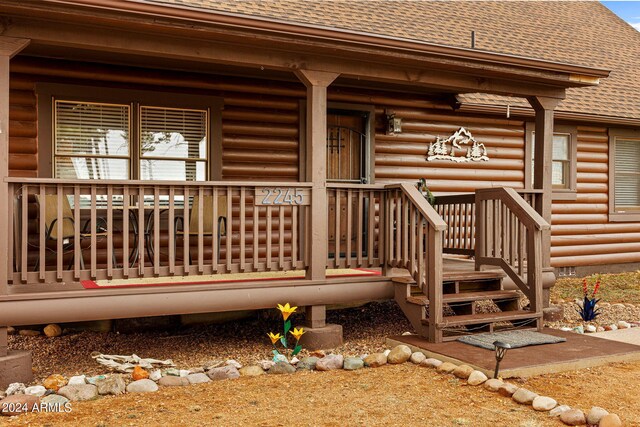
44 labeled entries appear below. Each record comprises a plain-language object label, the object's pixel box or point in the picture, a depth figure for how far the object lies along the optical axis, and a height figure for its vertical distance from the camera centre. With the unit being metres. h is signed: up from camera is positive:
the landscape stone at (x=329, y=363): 5.59 -1.42
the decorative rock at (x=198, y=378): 5.21 -1.44
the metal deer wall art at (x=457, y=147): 10.00 +0.83
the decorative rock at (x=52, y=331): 7.01 -1.41
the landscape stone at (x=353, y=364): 5.60 -1.43
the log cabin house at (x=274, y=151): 5.60 +0.66
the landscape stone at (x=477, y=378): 4.98 -1.38
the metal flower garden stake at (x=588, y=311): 7.70 -1.33
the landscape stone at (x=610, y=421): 3.95 -1.37
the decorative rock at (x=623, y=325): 7.44 -1.45
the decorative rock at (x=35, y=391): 4.73 -1.40
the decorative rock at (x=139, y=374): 5.23 -1.41
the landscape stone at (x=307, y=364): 5.65 -1.44
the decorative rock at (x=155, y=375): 5.21 -1.42
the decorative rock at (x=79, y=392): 4.68 -1.40
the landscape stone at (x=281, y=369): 5.51 -1.44
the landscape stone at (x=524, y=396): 4.53 -1.39
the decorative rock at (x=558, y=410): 4.26 -1.40
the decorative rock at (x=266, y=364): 5.59 -1.43
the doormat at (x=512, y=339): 5.92 -1.33
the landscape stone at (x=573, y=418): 4.11 -1.40
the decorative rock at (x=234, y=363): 5.54 -1.41
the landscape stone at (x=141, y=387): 4.94 -1.43
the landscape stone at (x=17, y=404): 4.36 -1.39
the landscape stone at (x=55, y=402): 4.46 -1.41
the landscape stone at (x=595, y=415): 4.06 -1.36
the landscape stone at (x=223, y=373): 5.32 -1.43
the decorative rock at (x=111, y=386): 4.85 -1.40
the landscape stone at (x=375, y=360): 5.68 -1.41
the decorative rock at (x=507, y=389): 4.72 -1.39
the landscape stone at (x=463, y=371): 5.15 -1.38
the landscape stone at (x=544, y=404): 4.36 -1.39
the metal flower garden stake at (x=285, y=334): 6.05 -1.27
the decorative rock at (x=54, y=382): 4.89 -1.39
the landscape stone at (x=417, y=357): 5.68 -1.39
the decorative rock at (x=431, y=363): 5.51 -1.40
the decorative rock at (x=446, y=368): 5.31 -1.39
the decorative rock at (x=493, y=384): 4.82 -1.39
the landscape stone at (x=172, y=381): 5.12 -1.44
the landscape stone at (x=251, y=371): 5.41 -1.44
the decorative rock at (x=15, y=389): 4.82 -1.41
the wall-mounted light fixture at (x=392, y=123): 9.47 +1.15
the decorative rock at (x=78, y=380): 4.93 -1.38
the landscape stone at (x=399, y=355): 5.72 -1.38
